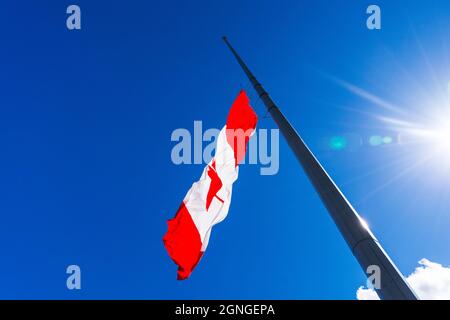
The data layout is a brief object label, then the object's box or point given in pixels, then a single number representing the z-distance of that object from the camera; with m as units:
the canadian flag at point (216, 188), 11.55
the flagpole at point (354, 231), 4.55
